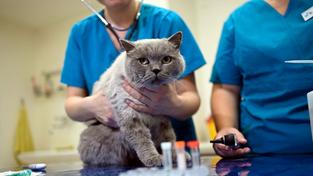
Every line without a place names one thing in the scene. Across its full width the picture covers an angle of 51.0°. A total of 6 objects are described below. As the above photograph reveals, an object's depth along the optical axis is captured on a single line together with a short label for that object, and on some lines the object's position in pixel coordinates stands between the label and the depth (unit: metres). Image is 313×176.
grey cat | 0.79
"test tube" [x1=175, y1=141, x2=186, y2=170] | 0.58
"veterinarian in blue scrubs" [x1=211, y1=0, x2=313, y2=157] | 0.88
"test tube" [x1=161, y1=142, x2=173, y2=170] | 0.59
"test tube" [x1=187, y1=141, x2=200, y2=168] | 0.60
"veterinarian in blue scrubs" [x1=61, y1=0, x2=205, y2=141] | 1.00
